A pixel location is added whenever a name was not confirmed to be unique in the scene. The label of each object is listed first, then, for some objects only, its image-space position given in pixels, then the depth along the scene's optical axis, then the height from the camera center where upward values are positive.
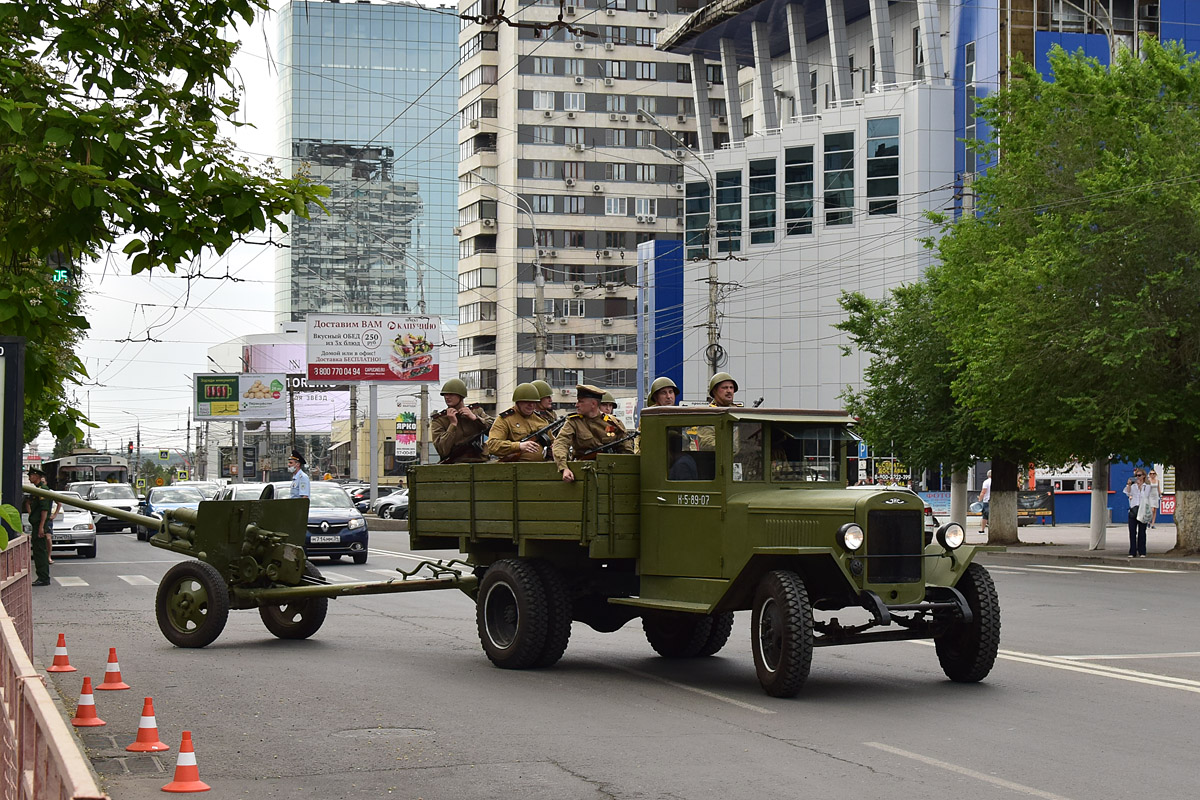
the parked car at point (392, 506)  58.84 -1.94
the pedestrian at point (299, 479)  29.09 -0.43
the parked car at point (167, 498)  40.81 -1.14
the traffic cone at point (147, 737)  9.03 -1.68
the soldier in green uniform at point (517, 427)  13.83 +0.28
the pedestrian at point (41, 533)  22.98 -1.21
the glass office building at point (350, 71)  192.12 +50.33
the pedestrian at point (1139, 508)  32.41 -1.08
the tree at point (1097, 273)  30.48 +3.85
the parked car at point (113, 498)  43.95 -1.26
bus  81.44 -0.65
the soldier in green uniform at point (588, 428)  13.28 +0.26
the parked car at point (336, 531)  28.14 -1.40
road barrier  3.81 -0.81
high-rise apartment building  99.44 +18.21
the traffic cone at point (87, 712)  9.93 -1.69
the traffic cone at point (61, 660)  12.57 -1.71
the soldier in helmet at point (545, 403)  14.38 +0.53
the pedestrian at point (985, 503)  46.24 -1.55
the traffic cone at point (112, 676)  11.60 -1.70
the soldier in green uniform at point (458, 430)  14.66 +0.27
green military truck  11.20 -0.74
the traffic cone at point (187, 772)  7.97 -1.67
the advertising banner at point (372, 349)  58.81 +4.25
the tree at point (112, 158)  8.01 +1.65
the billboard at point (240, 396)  89.00 +3.62
